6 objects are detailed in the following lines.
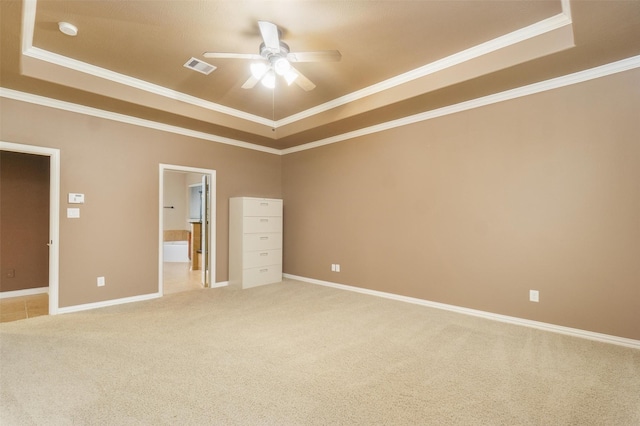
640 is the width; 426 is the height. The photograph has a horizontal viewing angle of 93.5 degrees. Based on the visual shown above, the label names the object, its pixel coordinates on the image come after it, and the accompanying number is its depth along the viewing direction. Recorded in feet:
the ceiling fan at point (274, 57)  8.07
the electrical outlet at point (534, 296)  10.19
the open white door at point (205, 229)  16.06
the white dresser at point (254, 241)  15.88
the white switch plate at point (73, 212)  11.96
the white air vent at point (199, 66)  10.37
